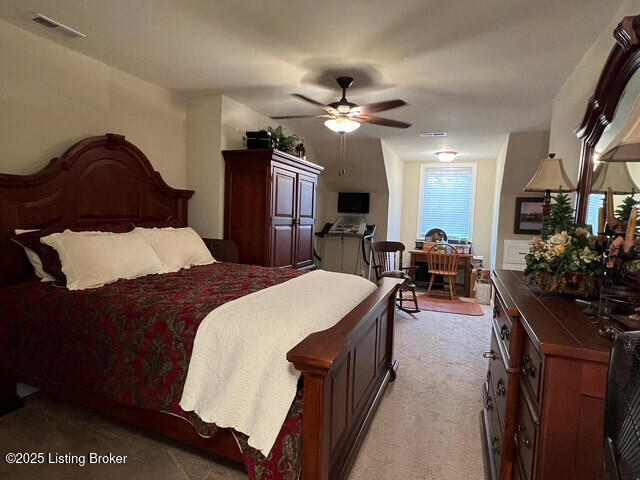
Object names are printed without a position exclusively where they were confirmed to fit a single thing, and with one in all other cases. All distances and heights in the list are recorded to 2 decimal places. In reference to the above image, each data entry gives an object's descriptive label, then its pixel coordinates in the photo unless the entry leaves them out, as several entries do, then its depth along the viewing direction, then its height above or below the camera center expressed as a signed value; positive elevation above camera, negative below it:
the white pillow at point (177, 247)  2.83 -0.36
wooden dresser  1.01 -0.55
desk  5.85 -0.78
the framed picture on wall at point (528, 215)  5.09 +0.05
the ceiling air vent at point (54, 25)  2.22 +1.11
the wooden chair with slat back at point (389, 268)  4.64 -0.76
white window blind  6.59 +0.30
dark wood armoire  3.60 +0.04
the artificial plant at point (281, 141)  3.80 +0.73
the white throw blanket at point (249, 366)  1.39 -0.65
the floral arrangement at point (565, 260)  1.51 -0.17
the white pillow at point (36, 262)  2.29 -0.40
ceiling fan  2.79 +0.79
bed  1.39 -0.69
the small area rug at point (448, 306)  4.89 -1.29
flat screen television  6.08 +0.15
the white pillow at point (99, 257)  2.14 -0.36
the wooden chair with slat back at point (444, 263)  5.53 -0.75
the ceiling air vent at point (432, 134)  4.69 +1.06
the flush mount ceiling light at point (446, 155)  5.65 +0.94
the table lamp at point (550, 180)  2.16 +0.24
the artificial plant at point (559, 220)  1.71 +0.00
